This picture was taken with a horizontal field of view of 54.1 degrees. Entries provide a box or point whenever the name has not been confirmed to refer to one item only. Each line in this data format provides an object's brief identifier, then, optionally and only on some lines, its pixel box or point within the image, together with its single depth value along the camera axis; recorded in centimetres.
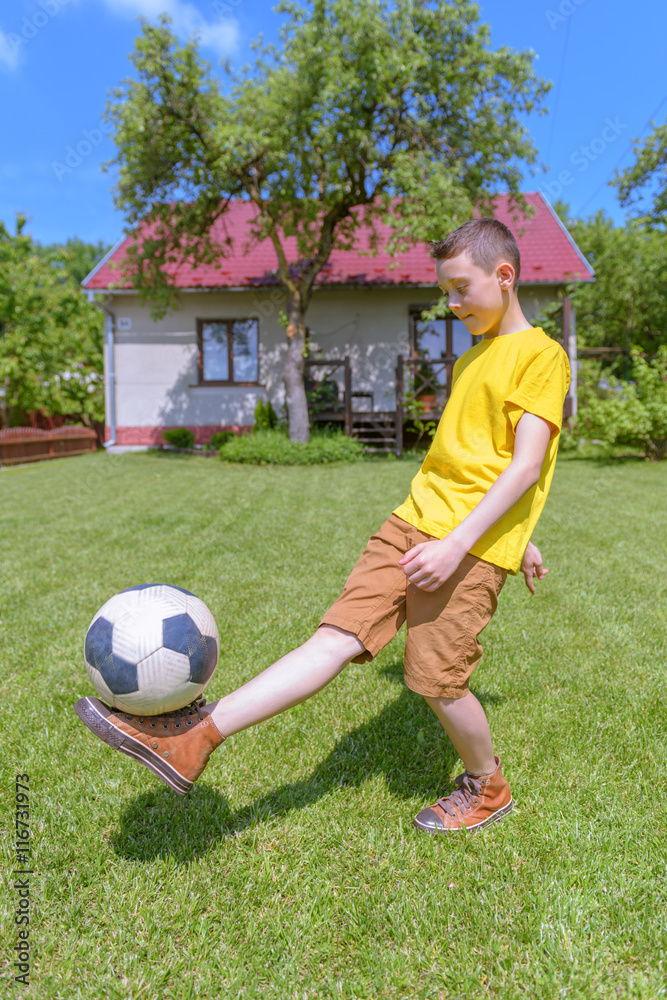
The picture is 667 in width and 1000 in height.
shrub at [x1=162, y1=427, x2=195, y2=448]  1553
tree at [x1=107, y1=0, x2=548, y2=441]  1084
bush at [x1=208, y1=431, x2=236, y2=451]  1483
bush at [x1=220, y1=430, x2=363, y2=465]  1242
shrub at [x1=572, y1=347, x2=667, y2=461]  1083
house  1538
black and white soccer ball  167
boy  169
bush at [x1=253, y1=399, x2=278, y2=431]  1464
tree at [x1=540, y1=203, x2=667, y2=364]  2109
